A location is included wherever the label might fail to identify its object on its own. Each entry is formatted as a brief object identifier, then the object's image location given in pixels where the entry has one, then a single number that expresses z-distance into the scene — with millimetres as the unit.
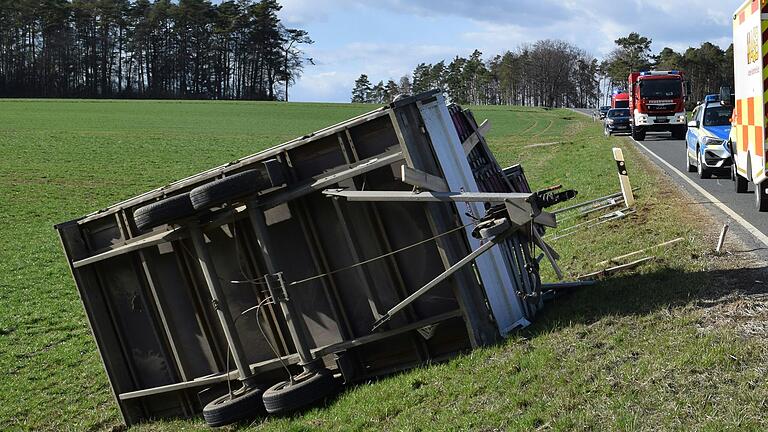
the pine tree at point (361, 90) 159125
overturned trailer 7367
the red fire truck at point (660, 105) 36688
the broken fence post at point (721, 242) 9277
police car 18094
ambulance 11352
